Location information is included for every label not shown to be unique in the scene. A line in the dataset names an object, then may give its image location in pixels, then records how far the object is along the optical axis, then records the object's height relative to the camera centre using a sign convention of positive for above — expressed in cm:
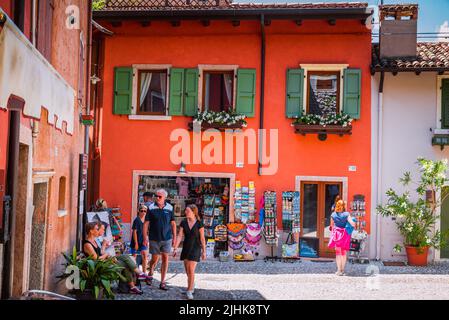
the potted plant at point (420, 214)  1384 -37
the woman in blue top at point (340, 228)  1190 -63
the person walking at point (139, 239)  1069 -86
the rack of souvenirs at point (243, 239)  1445 -110
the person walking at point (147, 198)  1318 -19
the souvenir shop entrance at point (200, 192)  1484 -3
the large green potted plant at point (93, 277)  830 -122
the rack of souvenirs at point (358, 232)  1420 -83
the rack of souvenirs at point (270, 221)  1434 -65
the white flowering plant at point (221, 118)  1448 +172
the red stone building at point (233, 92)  1466 +239
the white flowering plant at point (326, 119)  1431 +174
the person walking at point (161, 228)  999 -62
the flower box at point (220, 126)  1451 +155
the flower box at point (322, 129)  1432 +153
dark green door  1459 -45
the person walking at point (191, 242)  923 -77
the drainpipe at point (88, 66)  1230 +246
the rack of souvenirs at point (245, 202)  1455 -24
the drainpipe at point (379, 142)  1453 +128
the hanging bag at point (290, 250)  1438 -131
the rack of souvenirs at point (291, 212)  1449 -43
